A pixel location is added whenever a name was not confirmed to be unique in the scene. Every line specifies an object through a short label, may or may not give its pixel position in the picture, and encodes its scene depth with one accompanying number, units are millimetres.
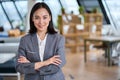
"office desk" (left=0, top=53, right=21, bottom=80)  3965
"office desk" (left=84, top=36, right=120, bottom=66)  6728
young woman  2000
